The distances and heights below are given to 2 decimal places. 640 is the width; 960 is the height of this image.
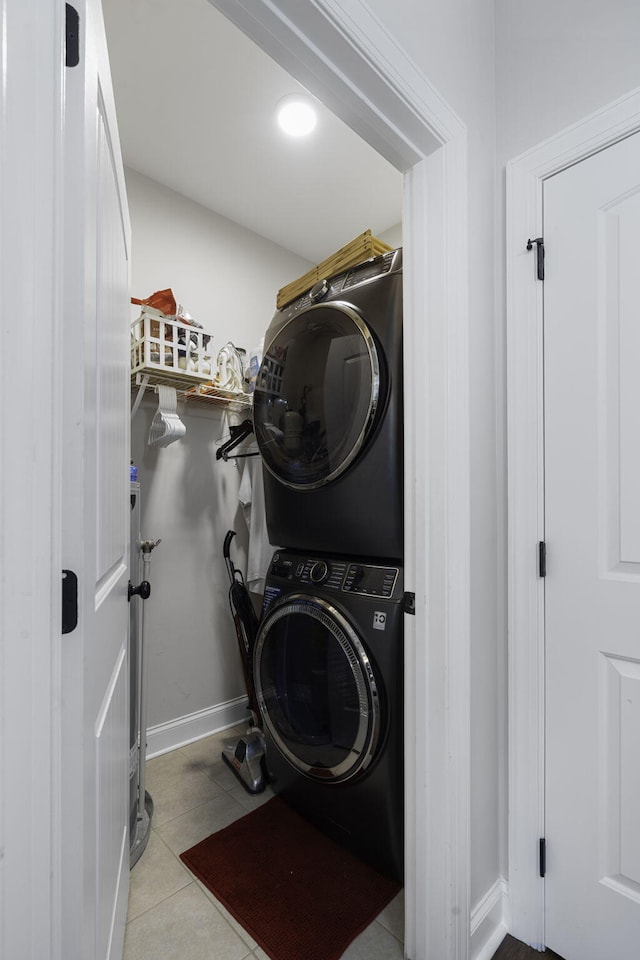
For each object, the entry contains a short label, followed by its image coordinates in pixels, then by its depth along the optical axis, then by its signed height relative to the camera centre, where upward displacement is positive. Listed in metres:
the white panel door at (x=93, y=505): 0.60 -0.04
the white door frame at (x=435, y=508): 1.10 -0.06
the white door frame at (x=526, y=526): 1.22 -0.12
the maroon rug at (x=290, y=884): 1.25 -1.23
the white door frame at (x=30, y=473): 0.48 +0.01
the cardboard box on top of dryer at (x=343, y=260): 1.64 +0.83
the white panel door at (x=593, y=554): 1.09 -0.18
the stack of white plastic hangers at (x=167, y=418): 1.92 +0.27
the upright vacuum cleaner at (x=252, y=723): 1.88 -1.08
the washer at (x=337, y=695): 1.34 -0.69
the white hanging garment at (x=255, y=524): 2.33 -0.21
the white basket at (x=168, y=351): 1.84 +0.54
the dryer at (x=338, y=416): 1.40 +0.22
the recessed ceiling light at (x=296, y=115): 1.77 +1.45
